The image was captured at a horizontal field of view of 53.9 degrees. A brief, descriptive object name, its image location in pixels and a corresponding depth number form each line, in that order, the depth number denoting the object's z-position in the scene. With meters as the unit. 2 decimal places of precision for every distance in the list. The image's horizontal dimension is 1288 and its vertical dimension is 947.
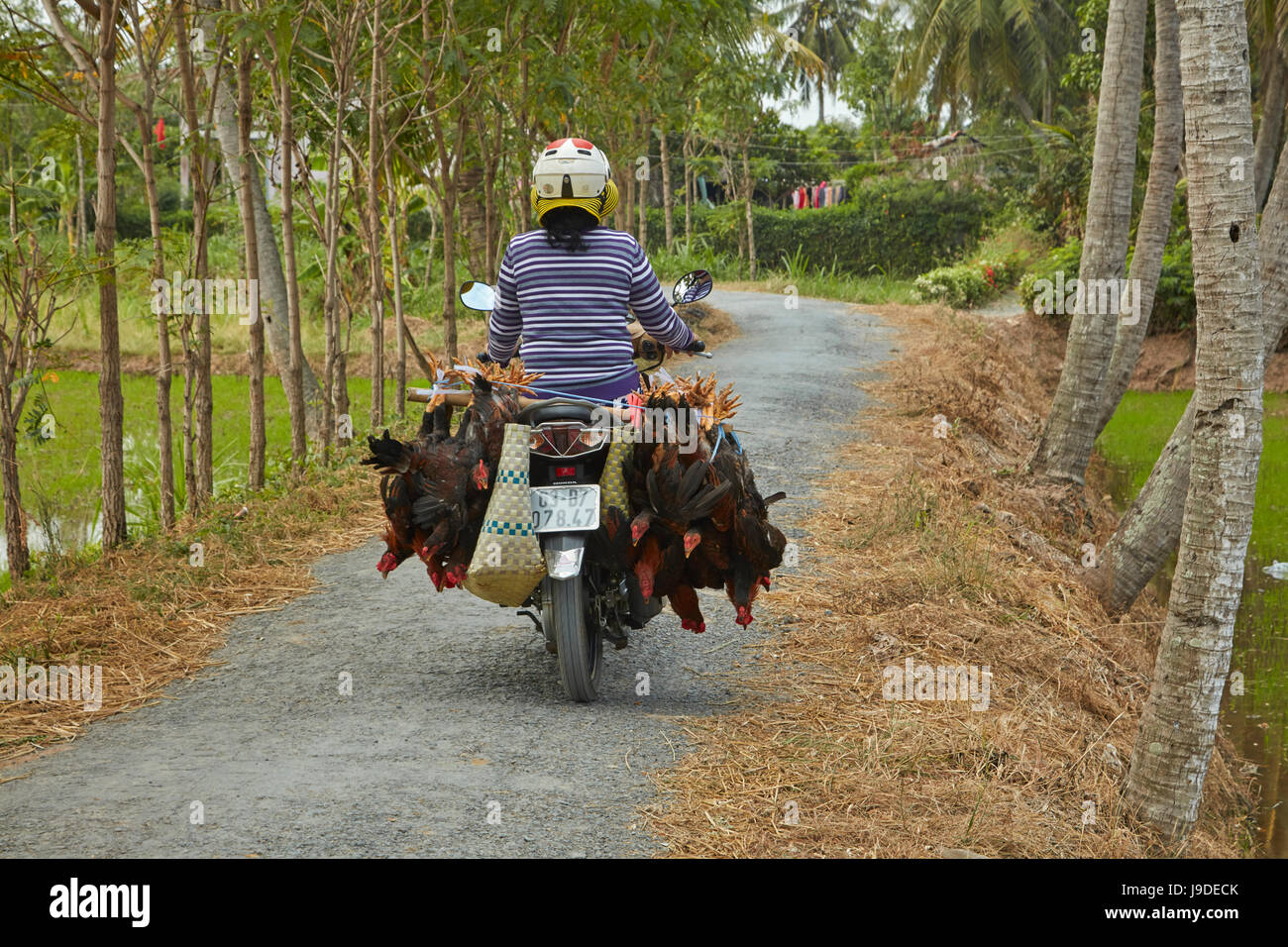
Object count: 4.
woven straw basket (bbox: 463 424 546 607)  4.59
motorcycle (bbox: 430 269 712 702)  4.65
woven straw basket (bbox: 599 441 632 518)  4.80
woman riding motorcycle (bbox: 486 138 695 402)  5.00
